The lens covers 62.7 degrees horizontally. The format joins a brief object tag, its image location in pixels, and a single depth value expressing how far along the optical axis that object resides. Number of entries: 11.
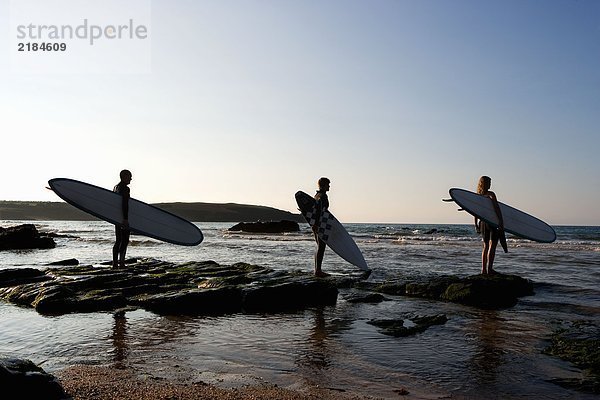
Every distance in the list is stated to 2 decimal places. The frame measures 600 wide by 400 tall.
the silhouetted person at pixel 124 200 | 9.99
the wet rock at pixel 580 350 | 4.23
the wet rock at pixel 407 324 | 6.02
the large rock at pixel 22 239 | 21.70
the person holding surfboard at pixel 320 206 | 10.24
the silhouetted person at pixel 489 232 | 9.70
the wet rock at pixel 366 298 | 8.30
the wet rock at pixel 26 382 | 3.14
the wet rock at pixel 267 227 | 50.56
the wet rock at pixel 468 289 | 8.30
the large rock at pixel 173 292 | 7.32
